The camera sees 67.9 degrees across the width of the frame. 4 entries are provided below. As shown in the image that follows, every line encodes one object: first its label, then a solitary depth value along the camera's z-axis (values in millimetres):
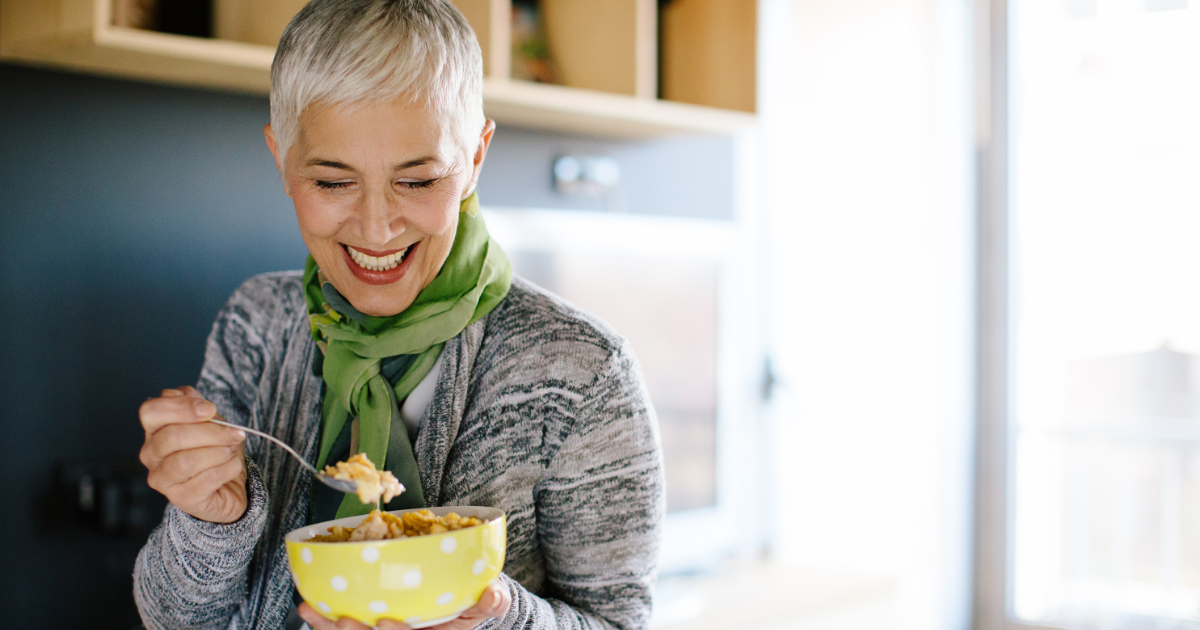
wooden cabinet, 1352
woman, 839
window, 2957
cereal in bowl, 744
